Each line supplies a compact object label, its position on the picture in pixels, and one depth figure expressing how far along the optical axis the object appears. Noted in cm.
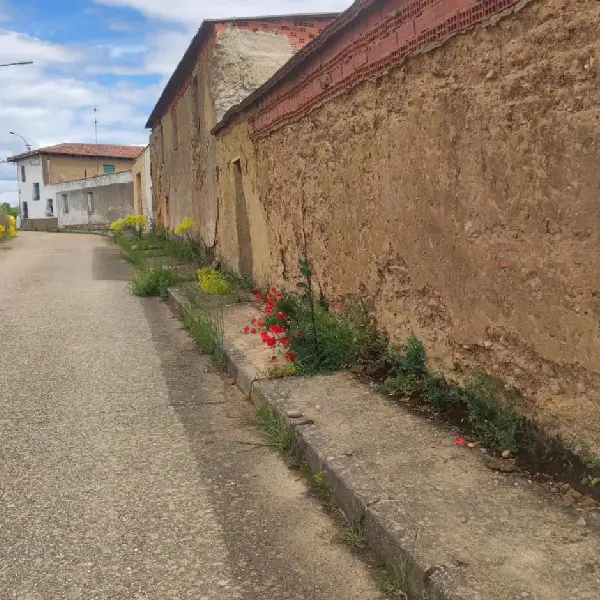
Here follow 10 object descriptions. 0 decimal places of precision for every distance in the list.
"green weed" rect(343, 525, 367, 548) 256
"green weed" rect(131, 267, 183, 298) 902
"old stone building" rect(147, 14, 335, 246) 1038
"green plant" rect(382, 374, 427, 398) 384
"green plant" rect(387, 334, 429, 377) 390
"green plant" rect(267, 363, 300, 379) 450
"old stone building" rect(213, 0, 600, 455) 262
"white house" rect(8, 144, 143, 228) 4147
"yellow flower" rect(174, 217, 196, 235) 1098
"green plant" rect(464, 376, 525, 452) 299
